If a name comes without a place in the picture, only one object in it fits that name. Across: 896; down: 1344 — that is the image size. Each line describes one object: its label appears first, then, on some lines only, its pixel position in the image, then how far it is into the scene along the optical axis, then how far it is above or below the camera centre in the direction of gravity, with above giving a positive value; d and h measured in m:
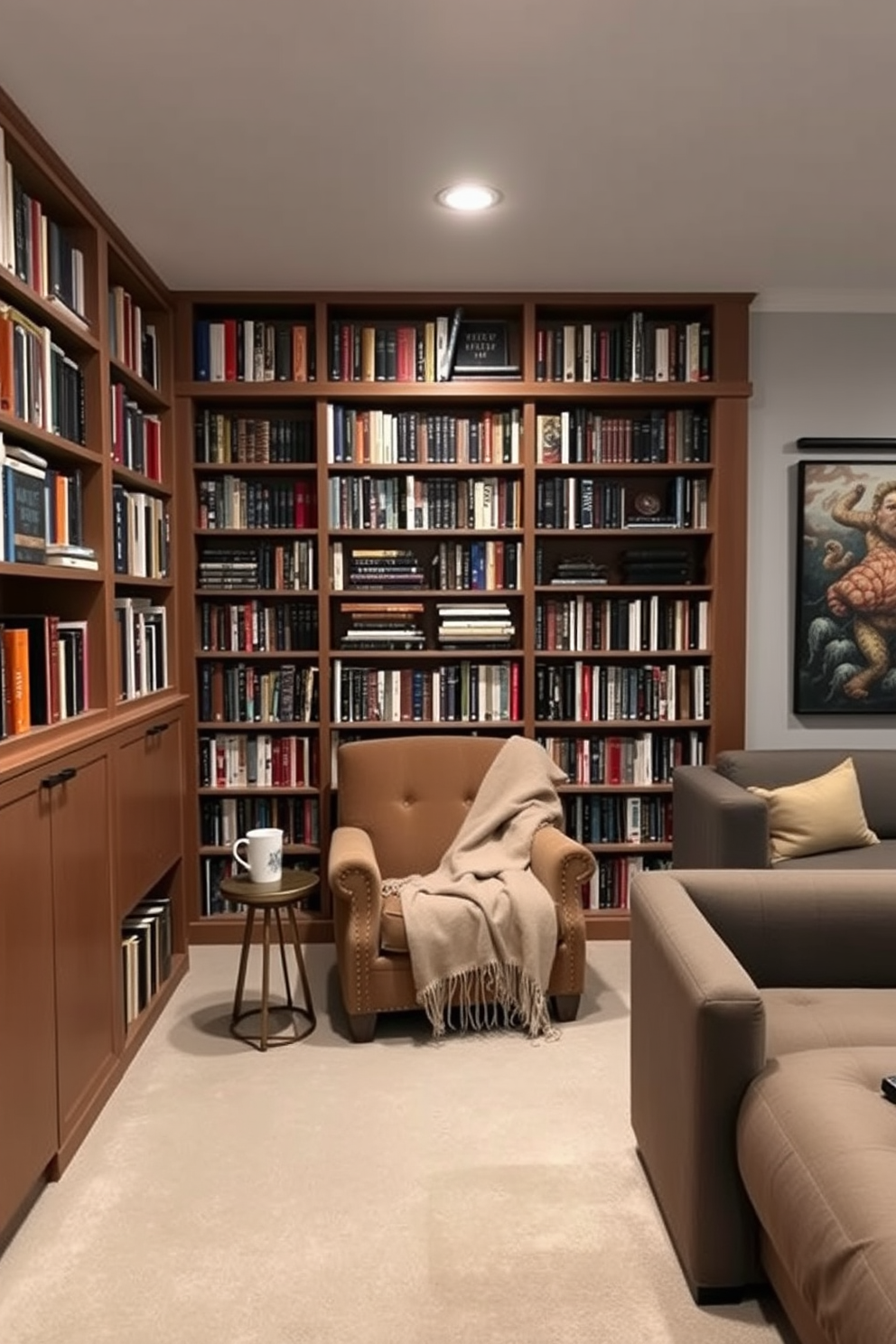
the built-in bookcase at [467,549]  3.95 +0.30
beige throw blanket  3.08 -0.95
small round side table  3.04 -0.83
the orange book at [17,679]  2.29 -0.12
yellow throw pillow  3.55 -0.67
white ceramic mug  3.13 -0.70
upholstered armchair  3.09 -0.74
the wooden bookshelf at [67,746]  2.22 -0.30
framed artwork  4.07 +0.14
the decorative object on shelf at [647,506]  4.14 +0.48
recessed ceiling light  2.84 +1.20
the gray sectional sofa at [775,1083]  1.46 -0.82
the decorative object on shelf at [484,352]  3.96 +1.06
